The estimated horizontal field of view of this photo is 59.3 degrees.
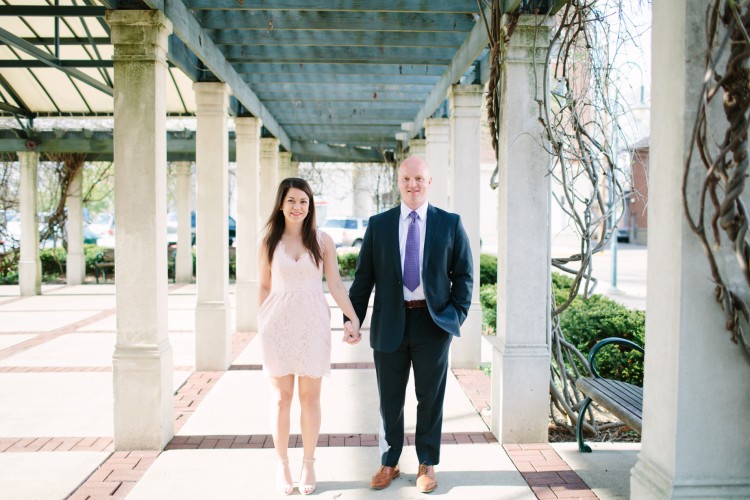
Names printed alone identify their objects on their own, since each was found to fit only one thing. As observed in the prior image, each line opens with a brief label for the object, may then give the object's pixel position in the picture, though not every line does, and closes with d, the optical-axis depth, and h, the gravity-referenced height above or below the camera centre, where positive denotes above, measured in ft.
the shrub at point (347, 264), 65.46 -3.58
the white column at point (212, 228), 23.81 -0.01
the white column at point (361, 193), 100.41 +6.58
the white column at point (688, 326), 8.04 -1.21
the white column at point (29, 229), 46.88 -0.10
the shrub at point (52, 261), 63.16 -3.22
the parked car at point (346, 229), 105.50 -0.15
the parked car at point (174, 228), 80.34 -0.01
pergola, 8.27 +1.61
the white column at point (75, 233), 53.67 -0.45
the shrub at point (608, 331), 20.48 -3.54
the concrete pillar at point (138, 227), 15.42 +0.02
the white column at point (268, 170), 39.83 +3.57
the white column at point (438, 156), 30.96 +3.41
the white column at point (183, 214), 55.16 +1.16
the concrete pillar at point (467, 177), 24.02 +1.90
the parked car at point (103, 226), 117.91 +0.33
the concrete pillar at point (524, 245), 16.02 -0.41
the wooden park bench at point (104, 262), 58.39 -3.18
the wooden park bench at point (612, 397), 12.41 -3.52
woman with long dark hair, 12.59 -1.61
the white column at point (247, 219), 30.53 +0.42
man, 12.69 -1.42
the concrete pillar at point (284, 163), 49.03 +4.86
